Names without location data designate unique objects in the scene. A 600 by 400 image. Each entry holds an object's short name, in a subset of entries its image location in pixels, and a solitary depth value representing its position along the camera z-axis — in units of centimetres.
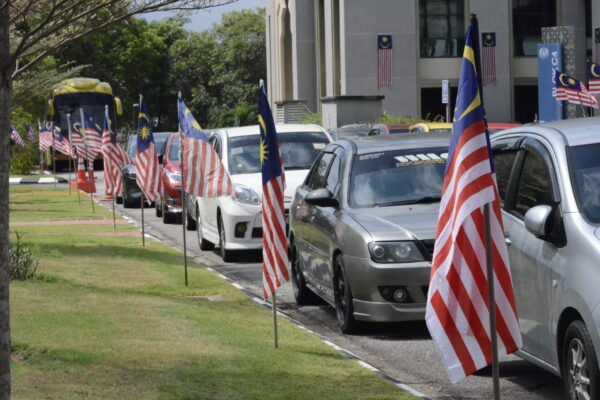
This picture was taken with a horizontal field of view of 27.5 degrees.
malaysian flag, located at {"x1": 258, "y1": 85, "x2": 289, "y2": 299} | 982
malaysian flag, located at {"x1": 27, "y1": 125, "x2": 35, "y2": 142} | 5446
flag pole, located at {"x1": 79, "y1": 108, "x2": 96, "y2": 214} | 2983
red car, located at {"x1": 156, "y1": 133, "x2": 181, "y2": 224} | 2530
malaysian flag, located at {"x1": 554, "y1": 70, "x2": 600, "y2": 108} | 2375
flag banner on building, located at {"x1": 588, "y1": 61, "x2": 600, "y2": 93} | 2636
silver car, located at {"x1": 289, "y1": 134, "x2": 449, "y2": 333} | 1029
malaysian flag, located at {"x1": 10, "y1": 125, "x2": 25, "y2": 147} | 4548
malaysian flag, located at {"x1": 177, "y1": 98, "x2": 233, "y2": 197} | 1477
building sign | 2388
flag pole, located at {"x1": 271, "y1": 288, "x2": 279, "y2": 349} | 946
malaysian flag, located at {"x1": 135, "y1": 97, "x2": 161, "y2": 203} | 1873
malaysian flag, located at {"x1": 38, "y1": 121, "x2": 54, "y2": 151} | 4607
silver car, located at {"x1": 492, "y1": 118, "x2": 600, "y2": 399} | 689
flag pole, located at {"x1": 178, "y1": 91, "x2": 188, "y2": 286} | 1464
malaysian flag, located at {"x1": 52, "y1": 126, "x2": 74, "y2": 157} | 4328
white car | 1720
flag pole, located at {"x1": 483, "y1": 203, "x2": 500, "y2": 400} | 584
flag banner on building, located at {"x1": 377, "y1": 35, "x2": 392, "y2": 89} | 4844
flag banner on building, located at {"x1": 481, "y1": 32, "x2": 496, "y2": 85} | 4856
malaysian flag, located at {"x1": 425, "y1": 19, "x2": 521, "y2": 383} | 588
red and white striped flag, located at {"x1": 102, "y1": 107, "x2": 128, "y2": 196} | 2522
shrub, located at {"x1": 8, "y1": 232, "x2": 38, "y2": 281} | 1280
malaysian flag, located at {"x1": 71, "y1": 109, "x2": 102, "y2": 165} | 3127
